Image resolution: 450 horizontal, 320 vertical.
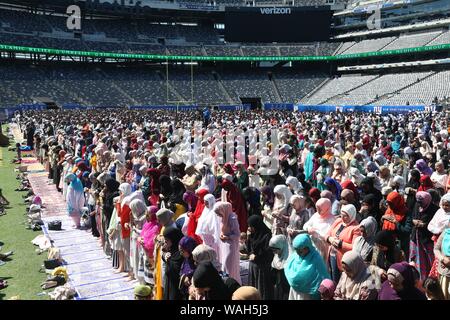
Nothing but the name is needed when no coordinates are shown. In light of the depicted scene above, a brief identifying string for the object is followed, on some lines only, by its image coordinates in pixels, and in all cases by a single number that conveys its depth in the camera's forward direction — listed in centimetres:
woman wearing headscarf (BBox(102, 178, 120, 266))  844
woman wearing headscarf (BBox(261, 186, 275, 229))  779
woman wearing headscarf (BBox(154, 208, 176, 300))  559
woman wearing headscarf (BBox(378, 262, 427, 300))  376
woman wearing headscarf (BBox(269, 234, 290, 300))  522
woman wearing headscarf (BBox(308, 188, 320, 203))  705
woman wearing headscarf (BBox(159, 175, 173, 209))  806
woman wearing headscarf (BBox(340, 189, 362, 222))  622
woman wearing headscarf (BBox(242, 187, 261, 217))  800
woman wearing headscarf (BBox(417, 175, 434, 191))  725
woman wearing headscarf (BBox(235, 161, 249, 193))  979
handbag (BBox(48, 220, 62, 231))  1042
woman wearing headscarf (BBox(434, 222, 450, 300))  502
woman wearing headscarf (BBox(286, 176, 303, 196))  763
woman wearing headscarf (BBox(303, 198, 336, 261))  579
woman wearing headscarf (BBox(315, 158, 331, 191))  998
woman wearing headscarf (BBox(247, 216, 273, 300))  557
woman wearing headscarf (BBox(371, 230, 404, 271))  462
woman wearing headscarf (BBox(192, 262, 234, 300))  400
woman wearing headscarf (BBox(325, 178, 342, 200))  757
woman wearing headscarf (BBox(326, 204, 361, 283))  527
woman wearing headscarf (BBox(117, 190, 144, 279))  726
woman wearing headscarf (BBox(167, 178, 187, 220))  733
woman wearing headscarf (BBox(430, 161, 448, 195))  820
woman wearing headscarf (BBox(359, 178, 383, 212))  723
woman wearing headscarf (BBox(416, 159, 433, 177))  903
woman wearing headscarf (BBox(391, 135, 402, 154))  1320
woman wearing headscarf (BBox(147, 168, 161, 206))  823
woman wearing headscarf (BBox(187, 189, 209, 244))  659
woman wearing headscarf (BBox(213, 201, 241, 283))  595
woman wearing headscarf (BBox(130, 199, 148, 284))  680
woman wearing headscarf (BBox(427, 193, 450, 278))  557
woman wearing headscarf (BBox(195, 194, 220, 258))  638
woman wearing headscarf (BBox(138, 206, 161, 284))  621
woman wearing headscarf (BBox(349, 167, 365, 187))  887
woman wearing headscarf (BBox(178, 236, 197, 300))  470
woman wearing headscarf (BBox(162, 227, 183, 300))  502
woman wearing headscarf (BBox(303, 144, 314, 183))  1183
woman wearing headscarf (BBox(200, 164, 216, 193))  867
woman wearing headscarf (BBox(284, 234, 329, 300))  449
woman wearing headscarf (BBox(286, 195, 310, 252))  624
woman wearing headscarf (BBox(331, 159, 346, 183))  909
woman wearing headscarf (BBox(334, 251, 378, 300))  401
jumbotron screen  6038
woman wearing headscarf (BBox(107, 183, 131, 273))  769
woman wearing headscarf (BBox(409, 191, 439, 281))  610
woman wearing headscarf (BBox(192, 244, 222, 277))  444
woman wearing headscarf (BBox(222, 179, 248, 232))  748
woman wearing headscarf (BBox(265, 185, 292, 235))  657
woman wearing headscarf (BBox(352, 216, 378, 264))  505
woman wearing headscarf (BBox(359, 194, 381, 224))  640
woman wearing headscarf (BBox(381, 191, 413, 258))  611
